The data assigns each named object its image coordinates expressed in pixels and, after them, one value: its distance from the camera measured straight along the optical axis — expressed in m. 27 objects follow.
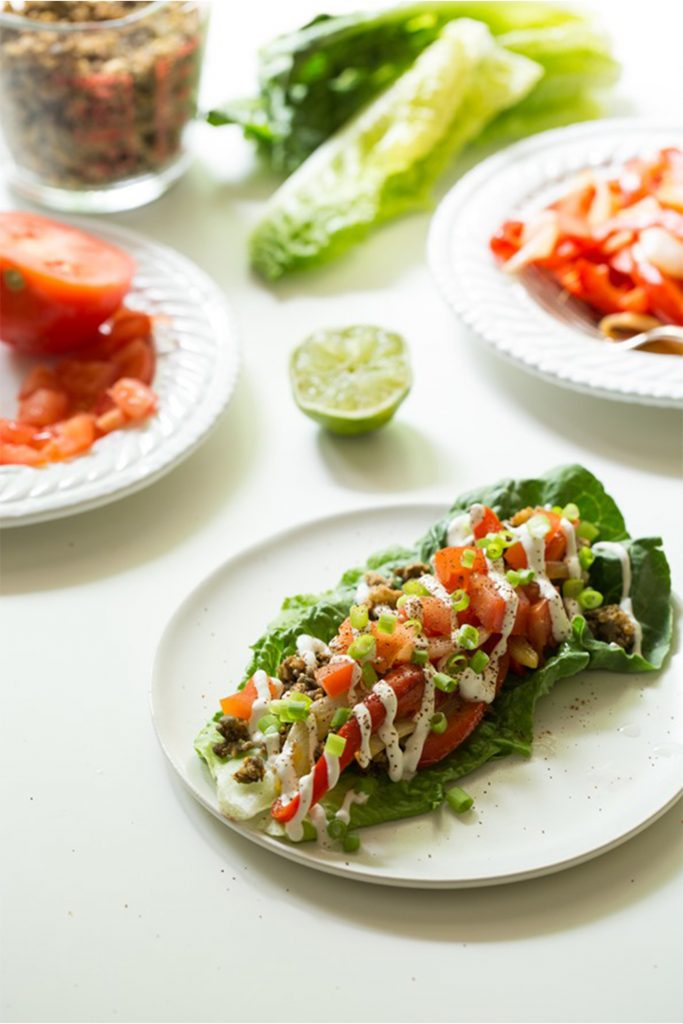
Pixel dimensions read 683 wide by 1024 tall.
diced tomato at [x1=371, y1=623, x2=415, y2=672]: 0.67
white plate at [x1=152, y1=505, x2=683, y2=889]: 0.65
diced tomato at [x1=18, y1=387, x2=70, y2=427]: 0.81
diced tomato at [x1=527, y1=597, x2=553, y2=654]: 0.70
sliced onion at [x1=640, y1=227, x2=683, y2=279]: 0.85
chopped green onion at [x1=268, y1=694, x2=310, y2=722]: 0.66
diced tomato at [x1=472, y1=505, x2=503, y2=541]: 0.71
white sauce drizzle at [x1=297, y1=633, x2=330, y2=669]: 0.68
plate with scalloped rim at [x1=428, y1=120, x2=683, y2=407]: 0.81
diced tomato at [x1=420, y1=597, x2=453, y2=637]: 0.68
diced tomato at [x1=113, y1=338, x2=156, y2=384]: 0.83
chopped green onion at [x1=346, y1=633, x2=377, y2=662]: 0.67
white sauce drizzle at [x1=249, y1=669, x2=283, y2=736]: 0.67
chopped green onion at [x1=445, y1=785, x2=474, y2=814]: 0.67
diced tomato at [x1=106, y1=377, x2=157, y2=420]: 0.81
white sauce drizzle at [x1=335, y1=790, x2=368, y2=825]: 0.66
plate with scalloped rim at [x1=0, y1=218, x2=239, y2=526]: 0.77
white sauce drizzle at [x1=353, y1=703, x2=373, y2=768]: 0.66
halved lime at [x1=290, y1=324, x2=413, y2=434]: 0.80
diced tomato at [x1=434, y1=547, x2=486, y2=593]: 0.69
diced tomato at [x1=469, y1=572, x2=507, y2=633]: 0.69
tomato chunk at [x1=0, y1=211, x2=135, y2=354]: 0.83
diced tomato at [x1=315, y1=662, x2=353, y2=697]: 0.67
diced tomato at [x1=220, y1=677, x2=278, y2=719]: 0.68
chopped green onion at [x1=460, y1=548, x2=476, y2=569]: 0.69
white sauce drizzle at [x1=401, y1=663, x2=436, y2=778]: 0.67
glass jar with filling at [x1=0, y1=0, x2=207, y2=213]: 0.88
